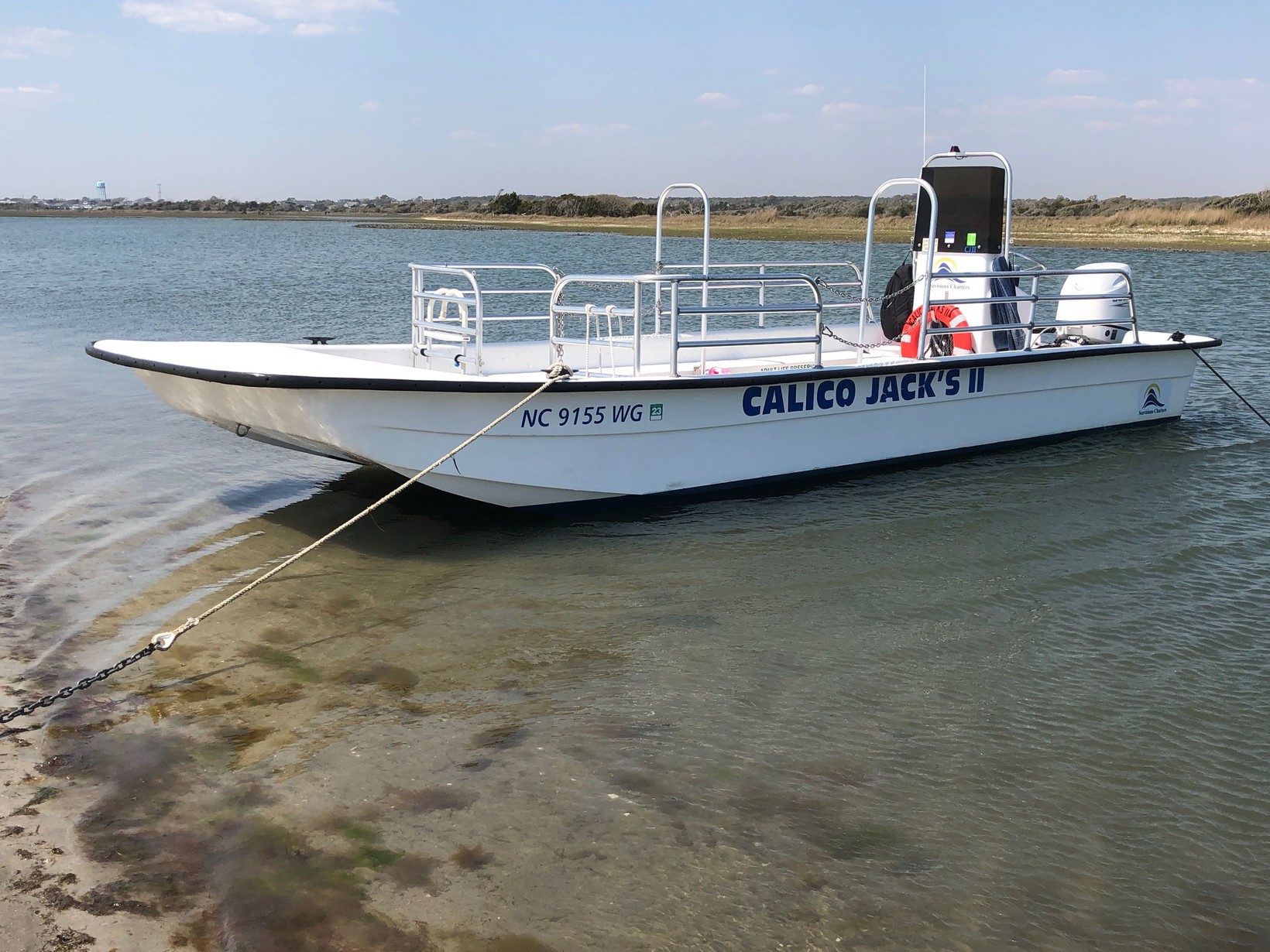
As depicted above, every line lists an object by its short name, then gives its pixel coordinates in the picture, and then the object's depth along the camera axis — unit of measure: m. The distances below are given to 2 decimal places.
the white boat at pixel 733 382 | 6.64
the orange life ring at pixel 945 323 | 9.54
